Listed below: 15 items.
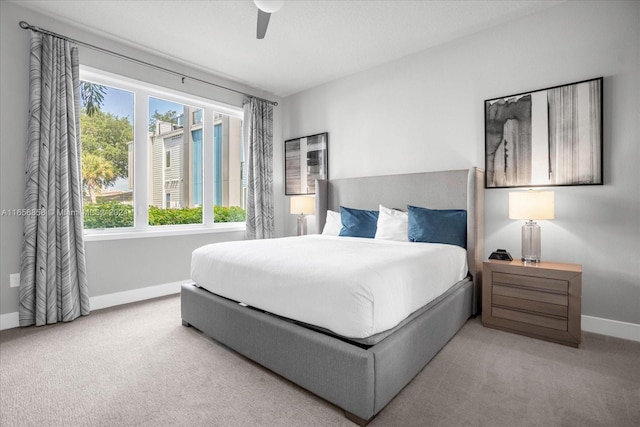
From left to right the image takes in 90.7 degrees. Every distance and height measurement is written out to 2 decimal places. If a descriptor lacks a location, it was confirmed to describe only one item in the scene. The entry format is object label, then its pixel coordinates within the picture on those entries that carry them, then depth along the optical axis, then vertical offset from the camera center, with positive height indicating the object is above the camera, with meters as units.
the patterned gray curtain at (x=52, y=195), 2.81 +0.16
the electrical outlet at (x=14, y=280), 2.81 -0.60
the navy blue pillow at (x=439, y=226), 2.97 -0.17
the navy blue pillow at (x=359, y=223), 3.58 -0.15
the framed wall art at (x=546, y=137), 2.58 +0.63
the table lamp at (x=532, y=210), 2.52 -0.02
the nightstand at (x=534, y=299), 2.33 -0.72
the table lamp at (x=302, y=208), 4.43 +0.03
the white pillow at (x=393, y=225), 3.25 -0.17
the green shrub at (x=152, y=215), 3.39 -0.04
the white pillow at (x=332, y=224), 3.94 -0.18
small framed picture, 4.60 +0.73
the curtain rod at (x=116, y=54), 2.81 +1.68
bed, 1.53 -0.76
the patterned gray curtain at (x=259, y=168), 4.63 +0.63
